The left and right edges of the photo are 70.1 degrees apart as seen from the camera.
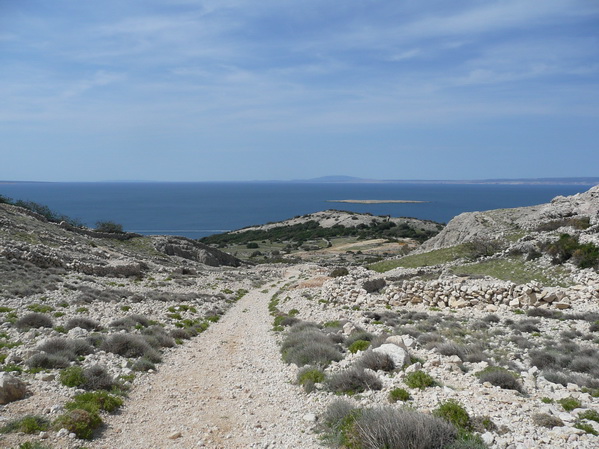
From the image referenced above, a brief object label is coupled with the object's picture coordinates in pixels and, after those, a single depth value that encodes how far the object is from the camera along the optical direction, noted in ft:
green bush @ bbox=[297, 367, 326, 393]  35.01
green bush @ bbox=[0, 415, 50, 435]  25.17
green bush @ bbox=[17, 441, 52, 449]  23.32
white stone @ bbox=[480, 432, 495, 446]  22.99
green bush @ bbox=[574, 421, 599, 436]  23.26
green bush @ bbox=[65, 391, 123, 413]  29.07
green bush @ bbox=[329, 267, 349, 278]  127.24
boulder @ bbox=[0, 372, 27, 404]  28.63
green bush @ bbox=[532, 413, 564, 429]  24.44
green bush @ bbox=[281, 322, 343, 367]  41.46
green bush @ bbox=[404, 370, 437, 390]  31.76
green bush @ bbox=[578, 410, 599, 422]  24.77
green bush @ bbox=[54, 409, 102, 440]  26.20
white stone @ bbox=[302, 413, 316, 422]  29.40
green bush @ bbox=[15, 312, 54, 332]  48.08
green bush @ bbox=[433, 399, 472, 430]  24.93
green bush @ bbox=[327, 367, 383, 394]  33.01
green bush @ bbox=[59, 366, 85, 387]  32.81
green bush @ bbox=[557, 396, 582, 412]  26.68
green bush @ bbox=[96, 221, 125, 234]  216.74
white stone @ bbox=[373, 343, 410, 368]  36.83
